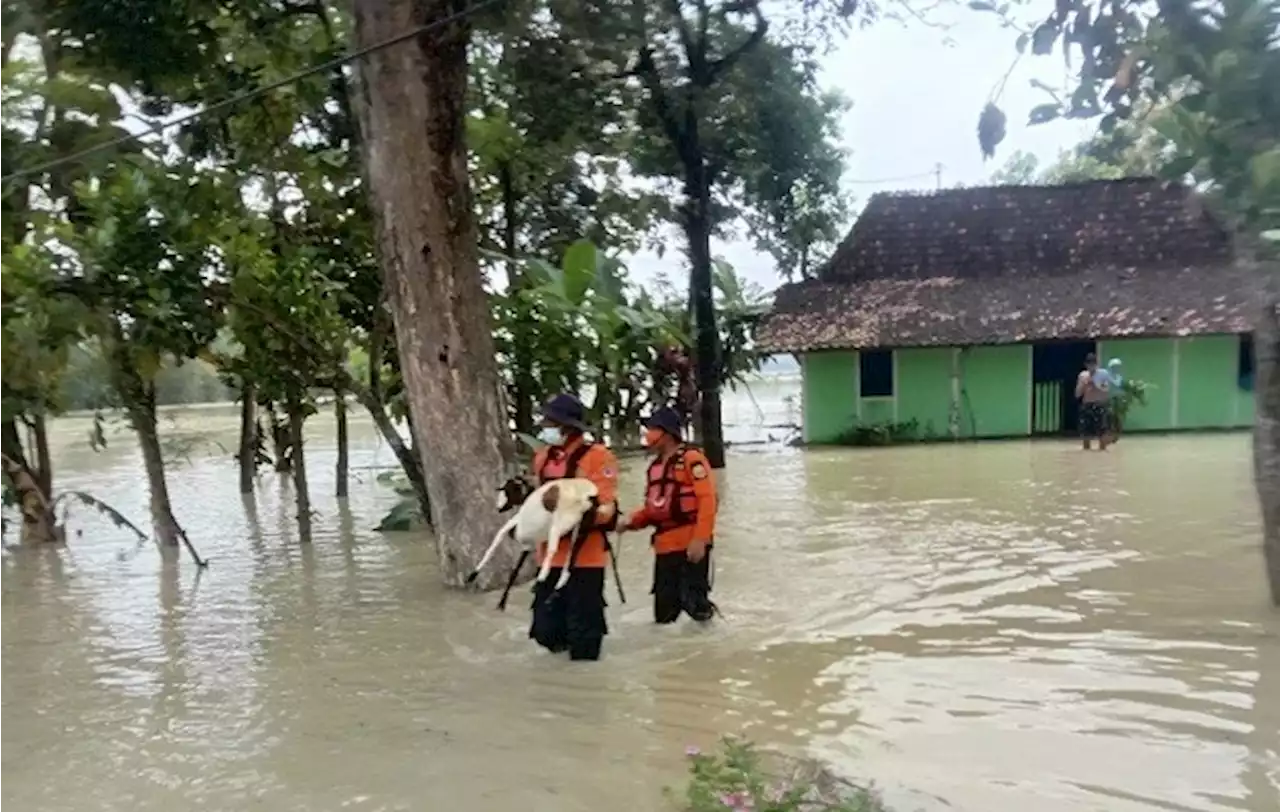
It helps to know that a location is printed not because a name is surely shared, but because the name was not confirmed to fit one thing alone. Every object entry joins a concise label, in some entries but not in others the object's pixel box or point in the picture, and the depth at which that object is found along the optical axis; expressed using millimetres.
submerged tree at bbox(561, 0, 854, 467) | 20203
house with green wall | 24438
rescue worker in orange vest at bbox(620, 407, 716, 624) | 8031
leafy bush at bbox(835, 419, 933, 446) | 25281
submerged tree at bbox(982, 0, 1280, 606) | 3193
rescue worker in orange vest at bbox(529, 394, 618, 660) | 7481
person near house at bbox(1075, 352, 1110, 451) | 21406
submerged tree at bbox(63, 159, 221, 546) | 11648
